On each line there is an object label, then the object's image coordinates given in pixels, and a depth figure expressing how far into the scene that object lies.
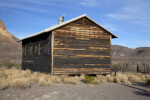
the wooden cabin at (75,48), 14.94
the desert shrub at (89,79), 12.87
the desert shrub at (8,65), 24.79
